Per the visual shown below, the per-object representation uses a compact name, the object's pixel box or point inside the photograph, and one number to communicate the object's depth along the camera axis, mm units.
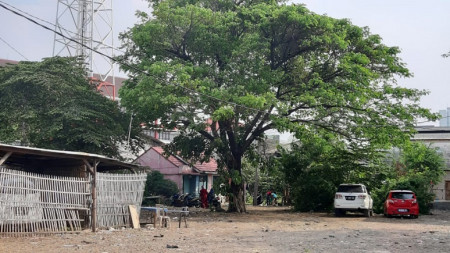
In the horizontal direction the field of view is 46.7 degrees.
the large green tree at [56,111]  26047
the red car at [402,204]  26016
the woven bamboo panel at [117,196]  17938
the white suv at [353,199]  26344
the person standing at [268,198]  41844
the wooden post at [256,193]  41569
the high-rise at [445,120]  76044
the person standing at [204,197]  35800
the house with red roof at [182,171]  43406
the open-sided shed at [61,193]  15000
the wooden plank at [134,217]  18828
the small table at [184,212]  20023
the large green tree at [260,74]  23766
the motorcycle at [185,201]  36644
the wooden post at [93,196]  17266
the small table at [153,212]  19578
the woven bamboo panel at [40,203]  14773
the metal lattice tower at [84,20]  40366
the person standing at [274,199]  41969
